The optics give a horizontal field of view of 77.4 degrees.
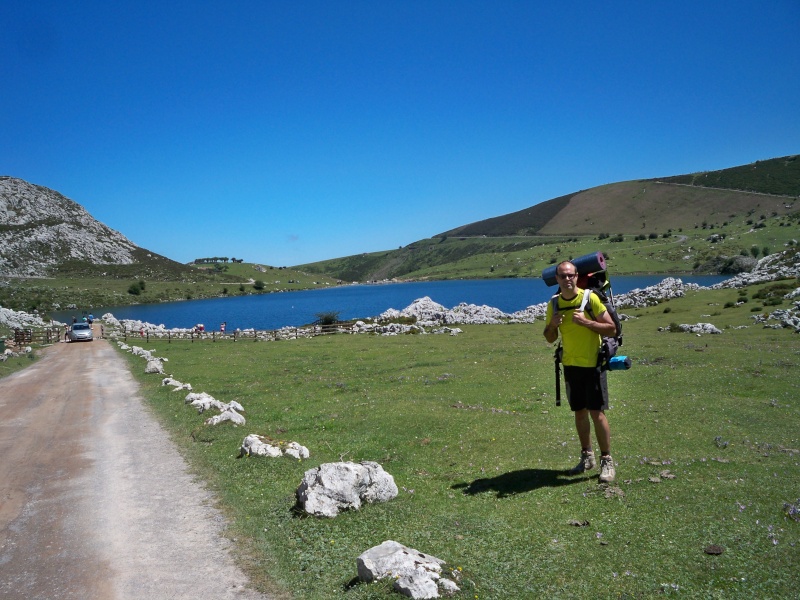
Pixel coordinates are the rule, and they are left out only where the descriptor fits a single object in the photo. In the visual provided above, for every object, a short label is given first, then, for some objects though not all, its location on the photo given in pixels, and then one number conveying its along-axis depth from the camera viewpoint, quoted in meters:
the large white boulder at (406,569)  6.15
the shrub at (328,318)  71.44
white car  56.19
